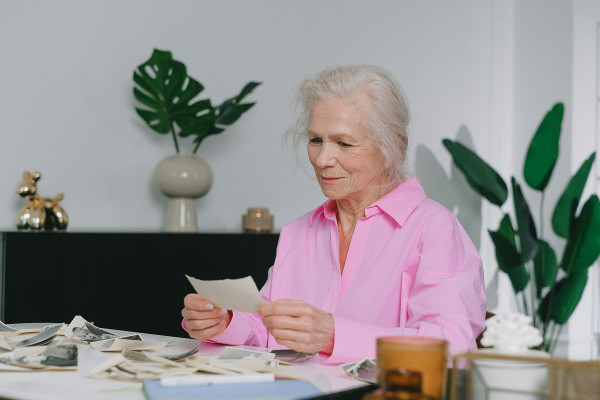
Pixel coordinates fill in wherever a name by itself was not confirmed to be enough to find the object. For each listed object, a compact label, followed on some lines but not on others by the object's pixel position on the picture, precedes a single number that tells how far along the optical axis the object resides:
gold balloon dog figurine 2.87
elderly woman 1.62
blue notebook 1.09
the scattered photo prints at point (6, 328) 1.71
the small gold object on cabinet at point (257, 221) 3.45
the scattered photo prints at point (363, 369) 1.23
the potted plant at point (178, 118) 3.19
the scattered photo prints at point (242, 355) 1.37
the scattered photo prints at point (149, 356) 1.36
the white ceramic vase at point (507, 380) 0.83
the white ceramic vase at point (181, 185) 3.26
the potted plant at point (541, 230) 3.80
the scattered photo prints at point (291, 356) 1.42
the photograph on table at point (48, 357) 1.31
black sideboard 2.73
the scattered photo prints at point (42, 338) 1.52
